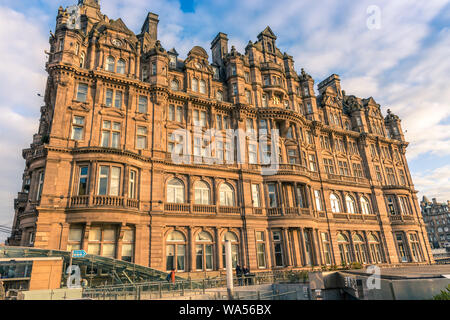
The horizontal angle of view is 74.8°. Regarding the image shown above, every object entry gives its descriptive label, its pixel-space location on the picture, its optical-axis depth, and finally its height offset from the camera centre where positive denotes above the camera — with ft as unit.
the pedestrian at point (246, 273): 73.92 -1.93
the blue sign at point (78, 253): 51.98 +3.86
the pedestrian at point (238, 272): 79.17 -1.52
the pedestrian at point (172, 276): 68.74 -1.36
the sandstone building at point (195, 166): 79.97 +32.05
